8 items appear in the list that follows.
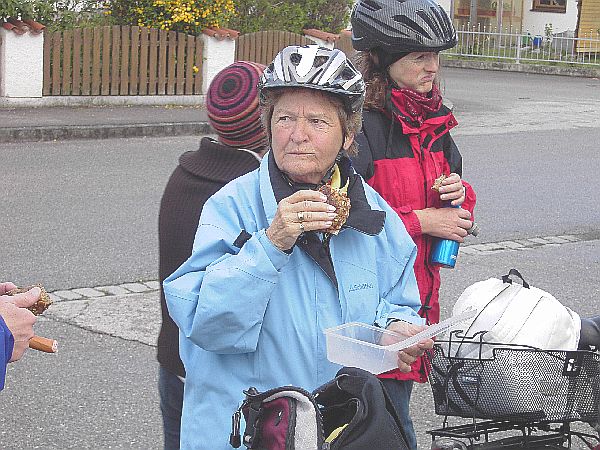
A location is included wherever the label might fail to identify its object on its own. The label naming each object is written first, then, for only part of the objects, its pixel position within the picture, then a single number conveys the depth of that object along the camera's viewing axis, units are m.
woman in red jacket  3.66
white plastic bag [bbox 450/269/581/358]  3.27
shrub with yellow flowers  18.20
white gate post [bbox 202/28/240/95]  18.62
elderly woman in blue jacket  2.66
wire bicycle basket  3.16
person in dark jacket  3.40
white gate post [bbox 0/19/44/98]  16.25
